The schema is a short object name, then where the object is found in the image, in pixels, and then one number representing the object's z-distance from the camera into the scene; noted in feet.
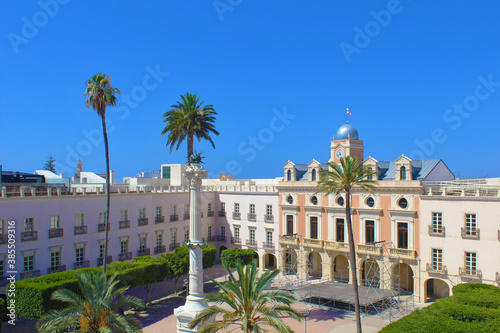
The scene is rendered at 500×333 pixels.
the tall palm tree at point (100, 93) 111.04
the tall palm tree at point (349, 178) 94.99
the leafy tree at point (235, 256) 142.61
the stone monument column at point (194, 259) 78.18
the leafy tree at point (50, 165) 330.54
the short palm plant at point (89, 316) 65.72
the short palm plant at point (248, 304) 64.49
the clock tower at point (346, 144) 151.19
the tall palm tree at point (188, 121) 144.87
